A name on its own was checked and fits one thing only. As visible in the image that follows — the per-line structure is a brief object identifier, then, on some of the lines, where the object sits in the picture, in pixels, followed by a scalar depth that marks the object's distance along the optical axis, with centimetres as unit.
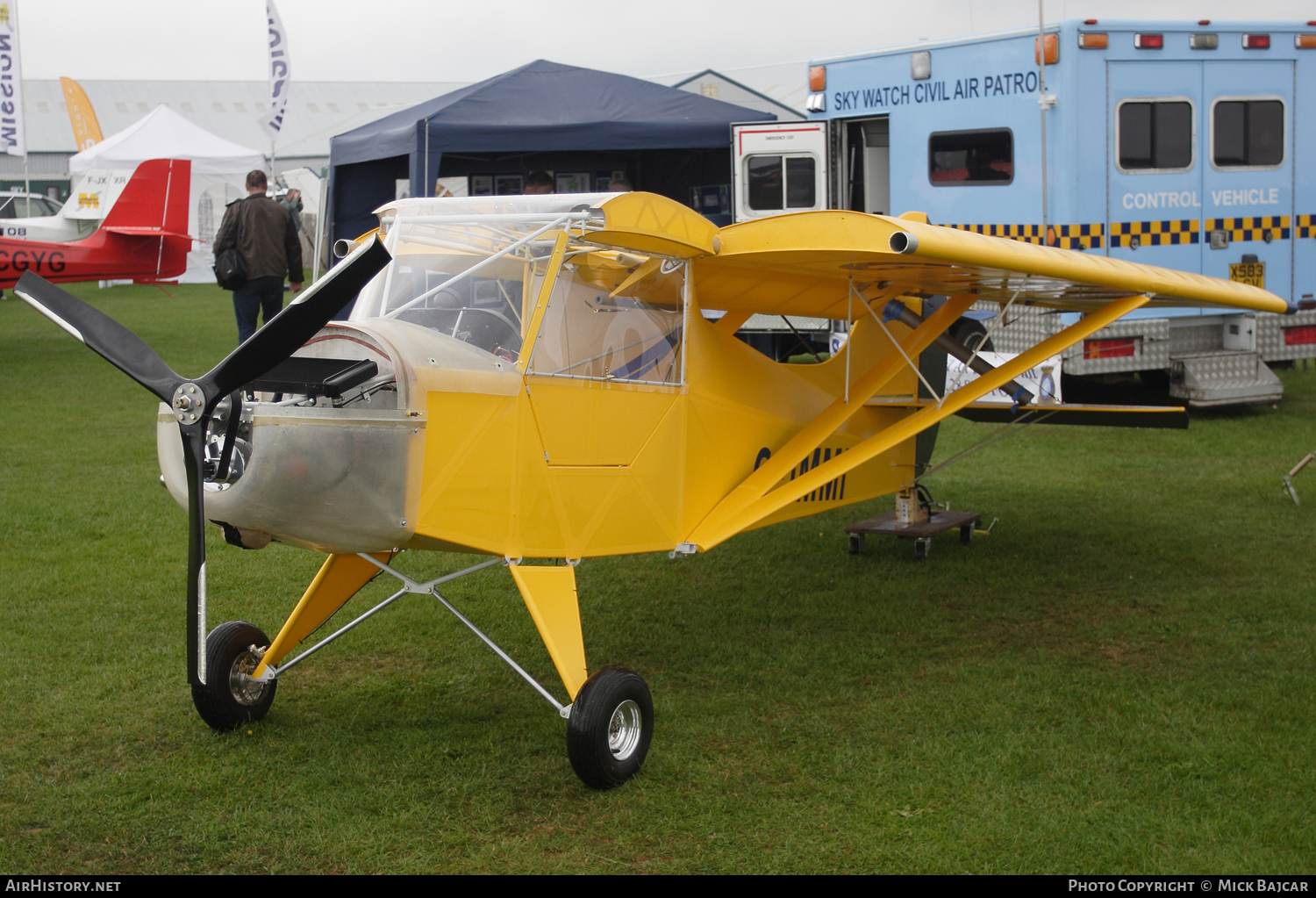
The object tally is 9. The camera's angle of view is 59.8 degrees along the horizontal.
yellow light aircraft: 365
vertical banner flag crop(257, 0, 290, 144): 2417
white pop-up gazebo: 2421
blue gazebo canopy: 1205
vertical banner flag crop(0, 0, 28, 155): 2622
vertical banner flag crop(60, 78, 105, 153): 3381
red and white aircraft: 1686
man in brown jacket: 1172
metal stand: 730
